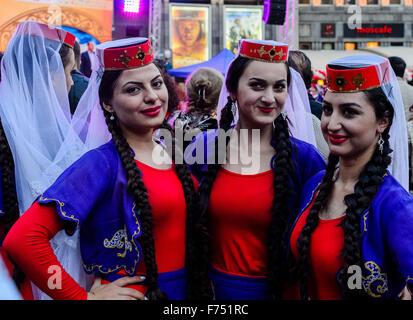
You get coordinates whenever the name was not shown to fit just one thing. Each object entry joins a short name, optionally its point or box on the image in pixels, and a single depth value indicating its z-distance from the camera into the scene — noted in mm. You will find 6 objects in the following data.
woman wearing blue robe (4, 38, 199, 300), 1737
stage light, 8922
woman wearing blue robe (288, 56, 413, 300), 1605
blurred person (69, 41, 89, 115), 3074
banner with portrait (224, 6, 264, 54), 22156
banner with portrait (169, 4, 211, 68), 21516
